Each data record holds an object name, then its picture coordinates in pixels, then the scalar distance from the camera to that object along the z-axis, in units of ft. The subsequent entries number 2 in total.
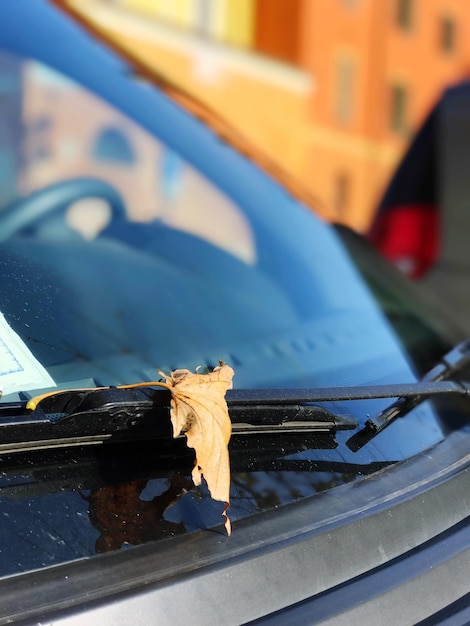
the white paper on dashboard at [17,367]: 3.75
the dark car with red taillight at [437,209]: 12.75
